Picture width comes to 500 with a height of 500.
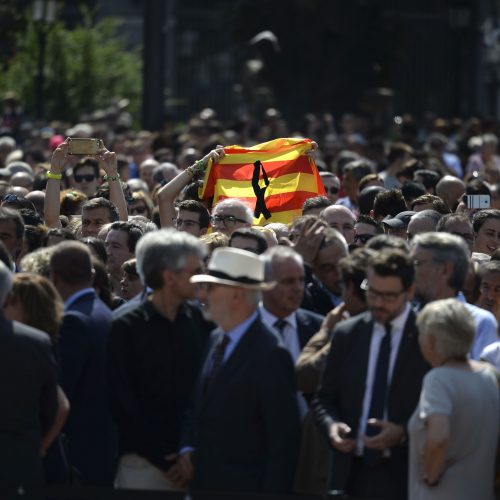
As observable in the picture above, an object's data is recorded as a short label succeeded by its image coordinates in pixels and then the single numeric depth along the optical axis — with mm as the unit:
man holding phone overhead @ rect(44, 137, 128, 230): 24016
